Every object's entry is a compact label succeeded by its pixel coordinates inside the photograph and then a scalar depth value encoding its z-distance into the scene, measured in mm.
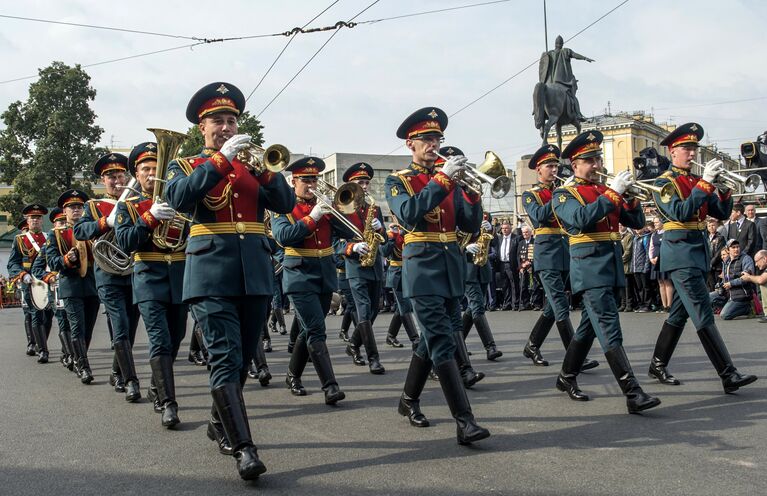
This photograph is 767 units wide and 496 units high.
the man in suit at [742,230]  15414
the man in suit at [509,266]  19469
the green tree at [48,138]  41094
